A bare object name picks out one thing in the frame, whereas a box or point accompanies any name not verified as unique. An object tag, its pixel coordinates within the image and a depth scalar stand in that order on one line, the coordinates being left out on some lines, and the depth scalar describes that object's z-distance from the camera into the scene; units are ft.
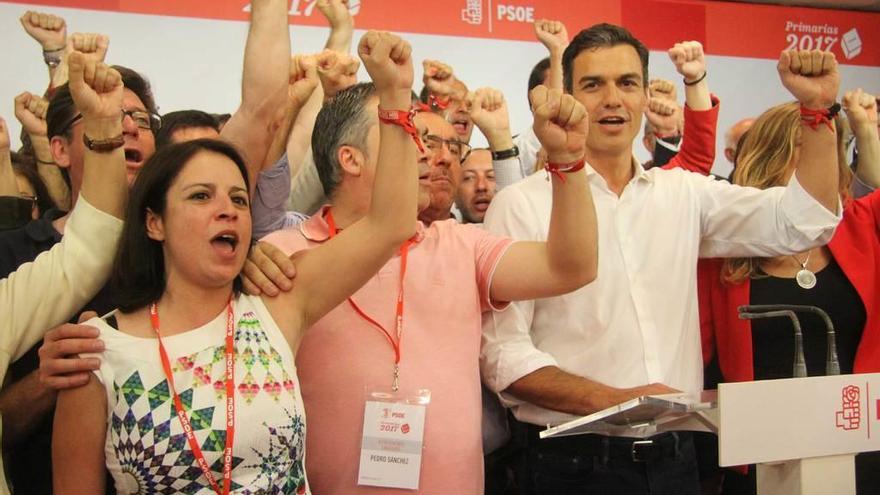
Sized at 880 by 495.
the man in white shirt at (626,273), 6.47
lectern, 4.83
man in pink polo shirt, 5.83
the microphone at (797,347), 5.67
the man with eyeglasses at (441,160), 6.76
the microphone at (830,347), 5.76
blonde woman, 7.79
